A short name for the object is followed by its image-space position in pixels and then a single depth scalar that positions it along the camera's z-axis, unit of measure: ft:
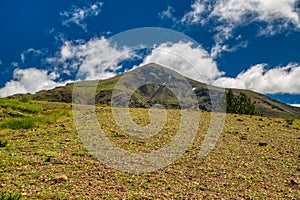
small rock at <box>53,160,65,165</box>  47.81
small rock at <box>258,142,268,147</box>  66.18
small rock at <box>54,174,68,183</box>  40.29
